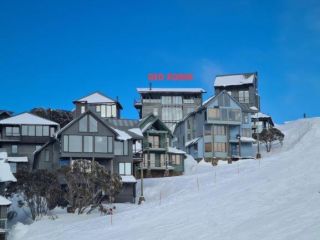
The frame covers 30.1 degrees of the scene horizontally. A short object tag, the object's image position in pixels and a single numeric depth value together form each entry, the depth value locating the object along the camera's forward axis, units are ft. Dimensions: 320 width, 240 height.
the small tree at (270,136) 285.64
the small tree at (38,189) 175.56
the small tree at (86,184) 178.30
